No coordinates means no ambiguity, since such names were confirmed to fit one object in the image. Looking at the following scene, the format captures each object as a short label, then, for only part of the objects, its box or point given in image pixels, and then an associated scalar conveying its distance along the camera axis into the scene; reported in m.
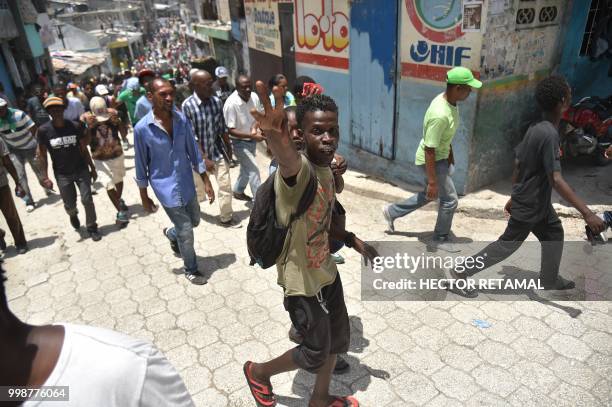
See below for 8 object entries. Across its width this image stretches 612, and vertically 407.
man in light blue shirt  3.78
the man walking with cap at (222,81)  8.58
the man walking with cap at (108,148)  5.48
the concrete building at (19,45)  16.12
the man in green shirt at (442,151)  3.87
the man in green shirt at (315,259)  2.09
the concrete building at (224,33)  12.59
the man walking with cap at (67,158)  4.95
